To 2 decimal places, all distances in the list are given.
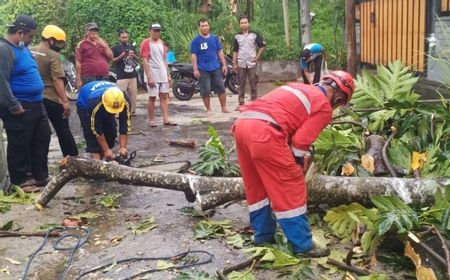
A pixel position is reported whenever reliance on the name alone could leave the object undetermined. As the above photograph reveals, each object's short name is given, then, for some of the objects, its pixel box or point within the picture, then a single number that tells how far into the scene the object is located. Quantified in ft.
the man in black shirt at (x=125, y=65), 33.50
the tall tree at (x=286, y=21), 55.62
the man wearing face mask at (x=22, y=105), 18.76
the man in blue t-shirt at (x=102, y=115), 19.89
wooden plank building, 27.86
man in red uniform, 12.59
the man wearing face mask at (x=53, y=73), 21.50
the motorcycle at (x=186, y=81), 43.55
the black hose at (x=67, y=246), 13.58
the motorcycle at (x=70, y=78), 46.42
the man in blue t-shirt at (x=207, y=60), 33.53
